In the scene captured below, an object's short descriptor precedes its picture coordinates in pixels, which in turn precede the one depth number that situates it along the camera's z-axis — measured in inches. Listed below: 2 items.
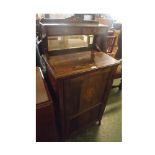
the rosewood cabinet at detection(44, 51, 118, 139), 39.7
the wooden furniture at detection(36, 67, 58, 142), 37.7
